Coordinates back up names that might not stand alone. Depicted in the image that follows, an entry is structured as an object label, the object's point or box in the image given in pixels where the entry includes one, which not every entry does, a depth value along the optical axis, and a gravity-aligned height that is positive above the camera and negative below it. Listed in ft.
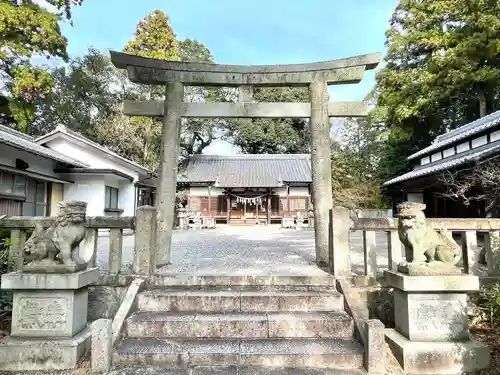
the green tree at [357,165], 74.13 +13.08
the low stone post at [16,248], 13.74 -1.42
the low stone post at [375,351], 10.55 -4.46
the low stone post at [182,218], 70.85 -0.81
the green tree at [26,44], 32.73 +18.16
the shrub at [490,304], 12.95 -3.69
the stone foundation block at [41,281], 11.14 -2.27
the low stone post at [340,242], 14.83 -1.27
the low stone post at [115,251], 14.49 -1.63
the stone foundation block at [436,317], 11.17 -3.53
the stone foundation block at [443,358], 10.66 -4.72
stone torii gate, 18.38 +6.48
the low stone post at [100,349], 10.57 -4.37
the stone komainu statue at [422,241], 11.47 -0.94
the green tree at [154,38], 85.46 +47.54
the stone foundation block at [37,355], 10.87 -4.71
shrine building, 79.82 +5.58
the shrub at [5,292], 13.78 -3.34
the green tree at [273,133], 106.83 +27.02
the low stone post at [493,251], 14.17 -1.62
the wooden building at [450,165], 34.14 +5.32
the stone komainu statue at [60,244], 11.38 -1.03
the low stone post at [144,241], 14.49 -1.19
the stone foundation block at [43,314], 11.33 -3.45
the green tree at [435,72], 52.70 +25.44
